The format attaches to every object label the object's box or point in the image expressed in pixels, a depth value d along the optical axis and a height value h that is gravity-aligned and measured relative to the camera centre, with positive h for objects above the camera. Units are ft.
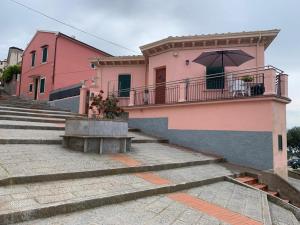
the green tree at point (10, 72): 97.50 +19.81
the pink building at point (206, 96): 29.89 +5.13
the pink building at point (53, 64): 71.15 +18.06
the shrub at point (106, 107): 27.25 +2.15
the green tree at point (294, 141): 115.74 -3.45
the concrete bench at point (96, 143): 23.98 -1.52
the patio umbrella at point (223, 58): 36.81 +10.72
